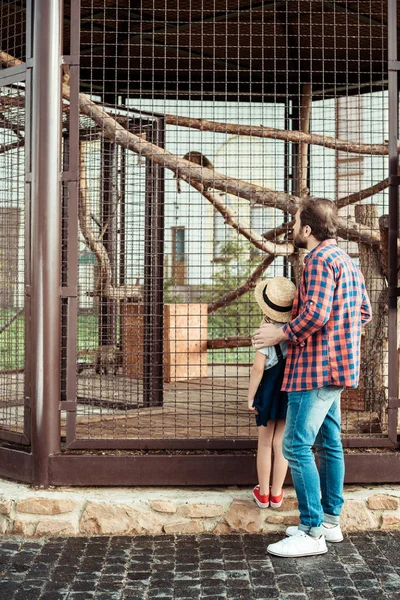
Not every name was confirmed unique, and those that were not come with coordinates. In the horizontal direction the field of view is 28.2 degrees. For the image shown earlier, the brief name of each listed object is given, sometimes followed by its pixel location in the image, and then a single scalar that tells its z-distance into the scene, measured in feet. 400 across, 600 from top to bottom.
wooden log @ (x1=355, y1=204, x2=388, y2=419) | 19.93
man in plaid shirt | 13.75
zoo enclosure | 16.44
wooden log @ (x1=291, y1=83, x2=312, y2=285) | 23.79
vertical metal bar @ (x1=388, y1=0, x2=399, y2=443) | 16.49
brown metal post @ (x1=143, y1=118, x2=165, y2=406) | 22.59
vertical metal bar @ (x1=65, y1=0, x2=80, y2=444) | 16.46
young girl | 15.07
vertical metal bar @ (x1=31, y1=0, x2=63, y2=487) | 16.35
